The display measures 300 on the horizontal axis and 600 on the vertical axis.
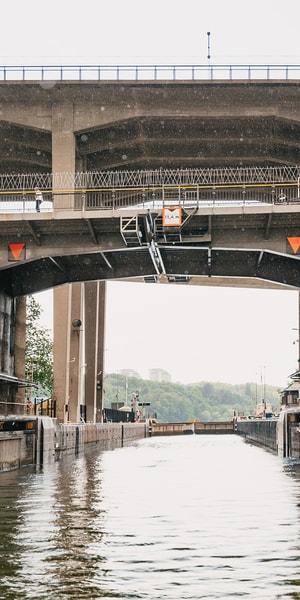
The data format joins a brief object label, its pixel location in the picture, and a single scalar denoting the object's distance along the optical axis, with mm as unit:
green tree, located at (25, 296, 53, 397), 84812
